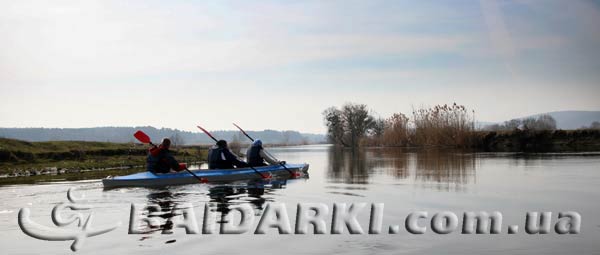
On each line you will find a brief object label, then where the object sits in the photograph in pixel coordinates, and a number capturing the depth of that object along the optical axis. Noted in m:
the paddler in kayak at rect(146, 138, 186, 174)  20.73
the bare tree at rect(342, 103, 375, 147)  93.00
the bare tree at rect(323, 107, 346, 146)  96.31
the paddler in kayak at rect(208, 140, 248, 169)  22.23
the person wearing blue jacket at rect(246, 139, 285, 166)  23.31
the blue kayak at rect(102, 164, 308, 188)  19.61
